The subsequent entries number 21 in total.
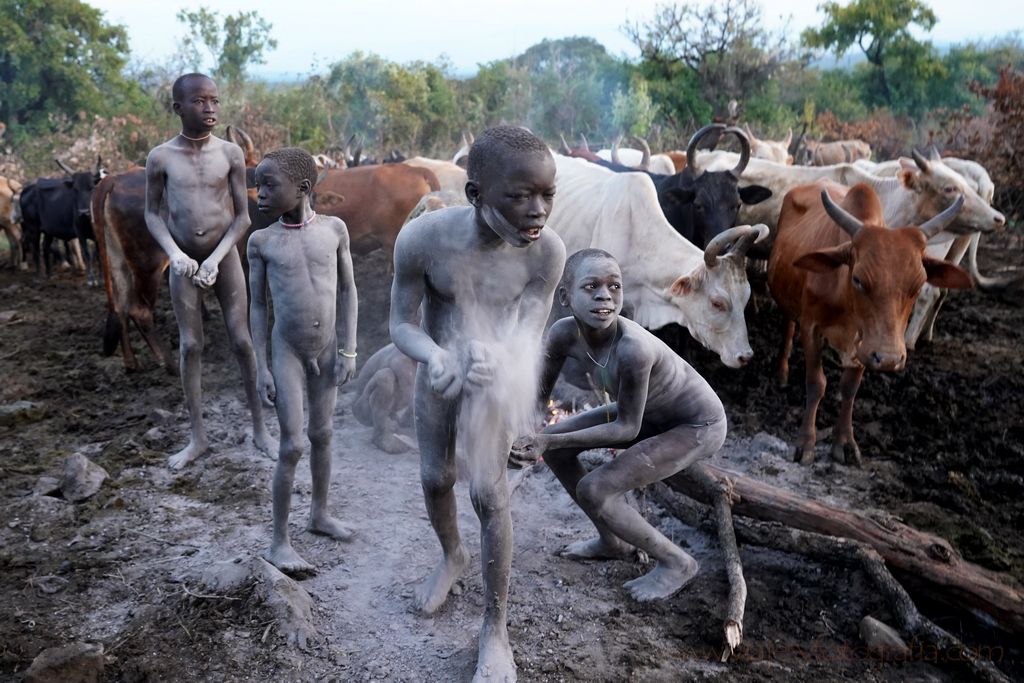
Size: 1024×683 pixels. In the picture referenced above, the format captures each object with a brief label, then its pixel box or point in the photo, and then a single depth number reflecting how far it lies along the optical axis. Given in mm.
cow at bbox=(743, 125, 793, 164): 12367
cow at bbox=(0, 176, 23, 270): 12742
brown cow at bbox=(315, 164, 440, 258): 8852
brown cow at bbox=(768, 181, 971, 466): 4938
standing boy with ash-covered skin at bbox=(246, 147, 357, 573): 3953
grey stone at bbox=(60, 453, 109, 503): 4883
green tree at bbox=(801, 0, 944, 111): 31125
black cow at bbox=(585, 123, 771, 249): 7363
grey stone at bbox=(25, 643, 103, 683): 3129
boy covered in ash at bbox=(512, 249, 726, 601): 3518
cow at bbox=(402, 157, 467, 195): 9992
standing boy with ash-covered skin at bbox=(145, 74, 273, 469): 5016
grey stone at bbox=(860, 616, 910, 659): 3471
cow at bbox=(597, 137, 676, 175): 9852
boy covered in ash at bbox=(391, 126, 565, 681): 3072
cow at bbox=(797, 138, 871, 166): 15282
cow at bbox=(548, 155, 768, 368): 6086
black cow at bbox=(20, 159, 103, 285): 10492
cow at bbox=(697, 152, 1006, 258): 7279
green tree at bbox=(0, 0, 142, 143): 24031
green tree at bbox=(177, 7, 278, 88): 27141
